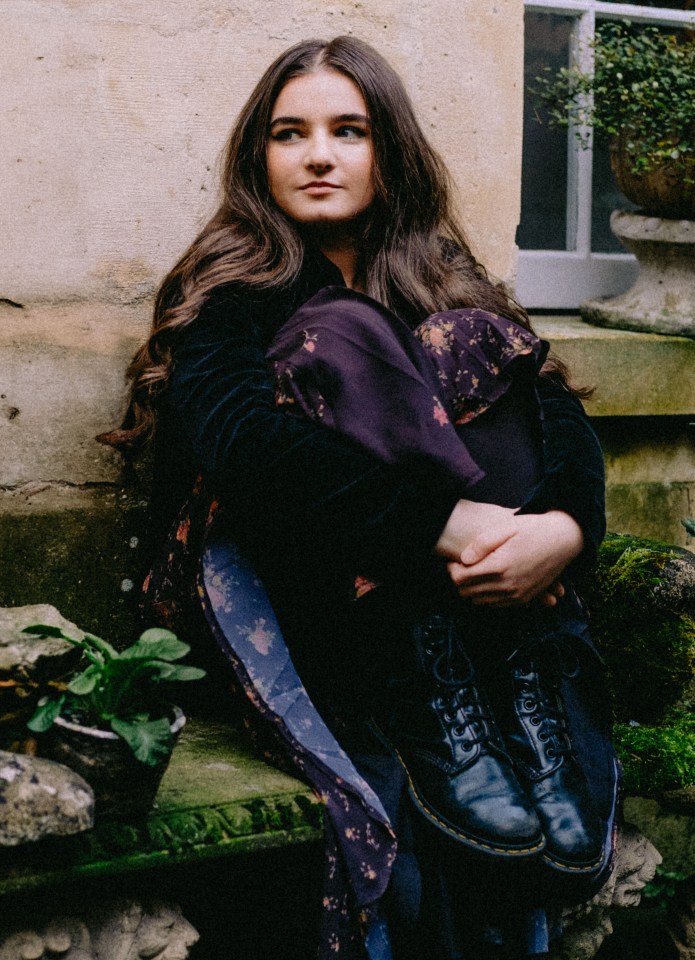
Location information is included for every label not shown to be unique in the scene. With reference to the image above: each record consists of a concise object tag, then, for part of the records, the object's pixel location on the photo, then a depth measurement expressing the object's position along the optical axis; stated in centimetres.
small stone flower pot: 156
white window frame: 323
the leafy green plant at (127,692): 156
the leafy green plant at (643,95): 281
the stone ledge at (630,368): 288
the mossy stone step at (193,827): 156
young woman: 178
